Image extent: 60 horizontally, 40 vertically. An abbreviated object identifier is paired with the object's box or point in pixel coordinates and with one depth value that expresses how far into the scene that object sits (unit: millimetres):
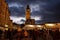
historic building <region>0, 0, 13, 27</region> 21171
